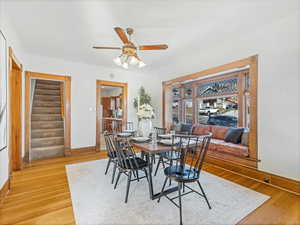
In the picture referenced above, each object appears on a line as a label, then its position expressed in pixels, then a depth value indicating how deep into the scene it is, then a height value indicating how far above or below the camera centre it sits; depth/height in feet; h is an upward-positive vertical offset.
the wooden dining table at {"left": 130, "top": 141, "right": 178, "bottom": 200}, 6.22 -1.59
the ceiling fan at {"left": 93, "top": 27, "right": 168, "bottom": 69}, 7.55 +3.10
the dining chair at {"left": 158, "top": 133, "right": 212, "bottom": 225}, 5.80 -2.49
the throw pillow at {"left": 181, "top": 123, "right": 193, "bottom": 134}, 15.44 -1.64
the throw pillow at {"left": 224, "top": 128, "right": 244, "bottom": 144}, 11.26 -1.84
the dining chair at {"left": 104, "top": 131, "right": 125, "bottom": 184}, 7.39 -1.82
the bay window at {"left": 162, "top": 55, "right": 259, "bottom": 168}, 8.98 +0.52
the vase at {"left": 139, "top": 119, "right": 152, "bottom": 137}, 8.42 -0.86
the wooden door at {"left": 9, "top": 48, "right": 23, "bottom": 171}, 9.94 -0.41
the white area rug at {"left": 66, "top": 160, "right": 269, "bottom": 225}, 5.54 -3.95
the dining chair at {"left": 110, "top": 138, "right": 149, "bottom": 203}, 6.94 -2.54
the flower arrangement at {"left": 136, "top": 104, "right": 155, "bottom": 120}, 8.27 -0.02
